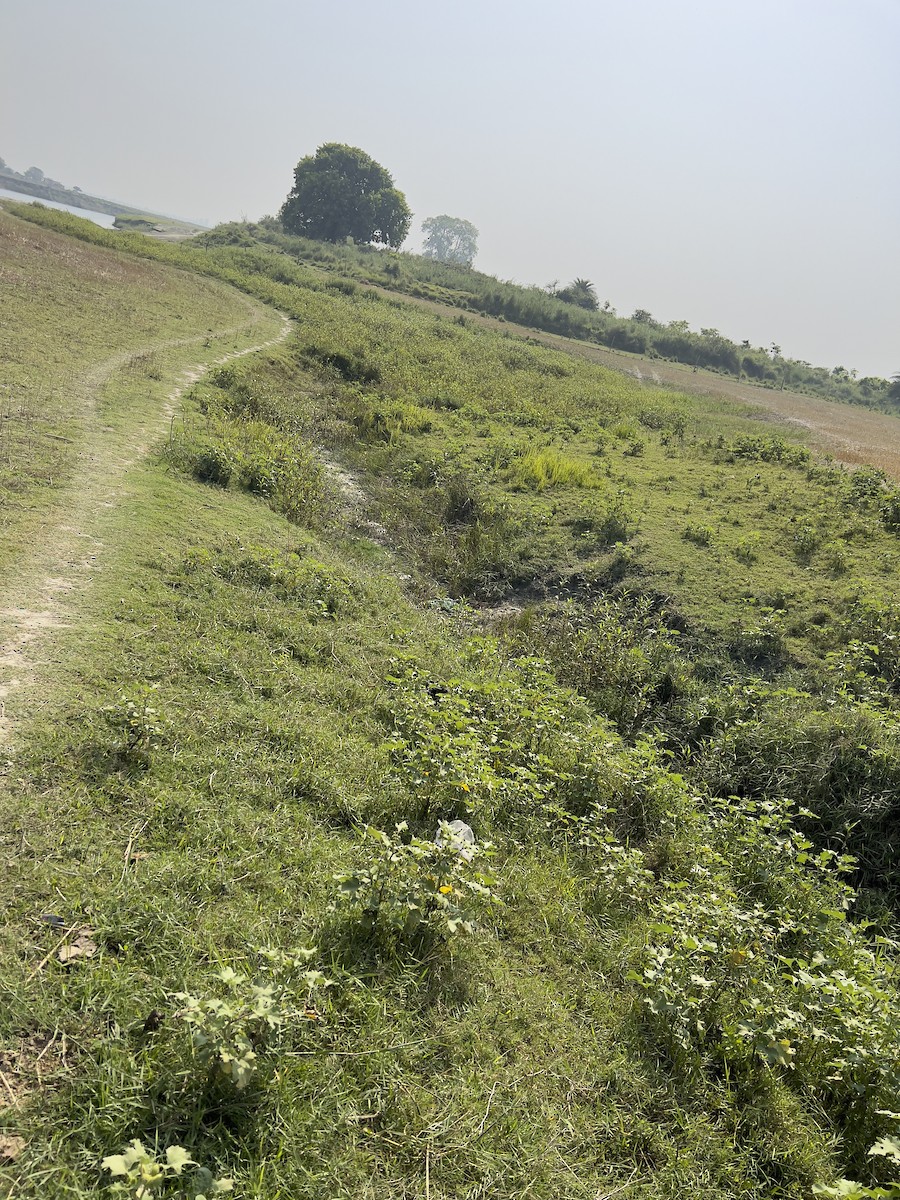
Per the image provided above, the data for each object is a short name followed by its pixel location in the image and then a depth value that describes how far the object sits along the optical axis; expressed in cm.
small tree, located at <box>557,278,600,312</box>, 7538
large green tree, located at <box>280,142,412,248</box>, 7356
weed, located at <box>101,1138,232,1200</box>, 224
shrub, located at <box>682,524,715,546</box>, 1182
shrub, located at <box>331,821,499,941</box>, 378
